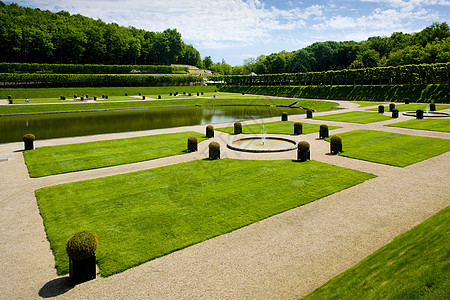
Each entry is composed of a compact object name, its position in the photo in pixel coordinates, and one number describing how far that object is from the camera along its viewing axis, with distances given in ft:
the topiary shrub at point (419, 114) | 109.06
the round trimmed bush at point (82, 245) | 25.14
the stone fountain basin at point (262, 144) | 69.15
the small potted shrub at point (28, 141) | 71.61
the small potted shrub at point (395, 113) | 115.03
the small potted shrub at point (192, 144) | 69.15
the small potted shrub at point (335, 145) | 65.05
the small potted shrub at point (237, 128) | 88.92
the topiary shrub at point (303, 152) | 59.26
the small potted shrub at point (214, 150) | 61.98
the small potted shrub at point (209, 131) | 85.96
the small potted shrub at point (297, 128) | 86.38
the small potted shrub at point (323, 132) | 82.43
